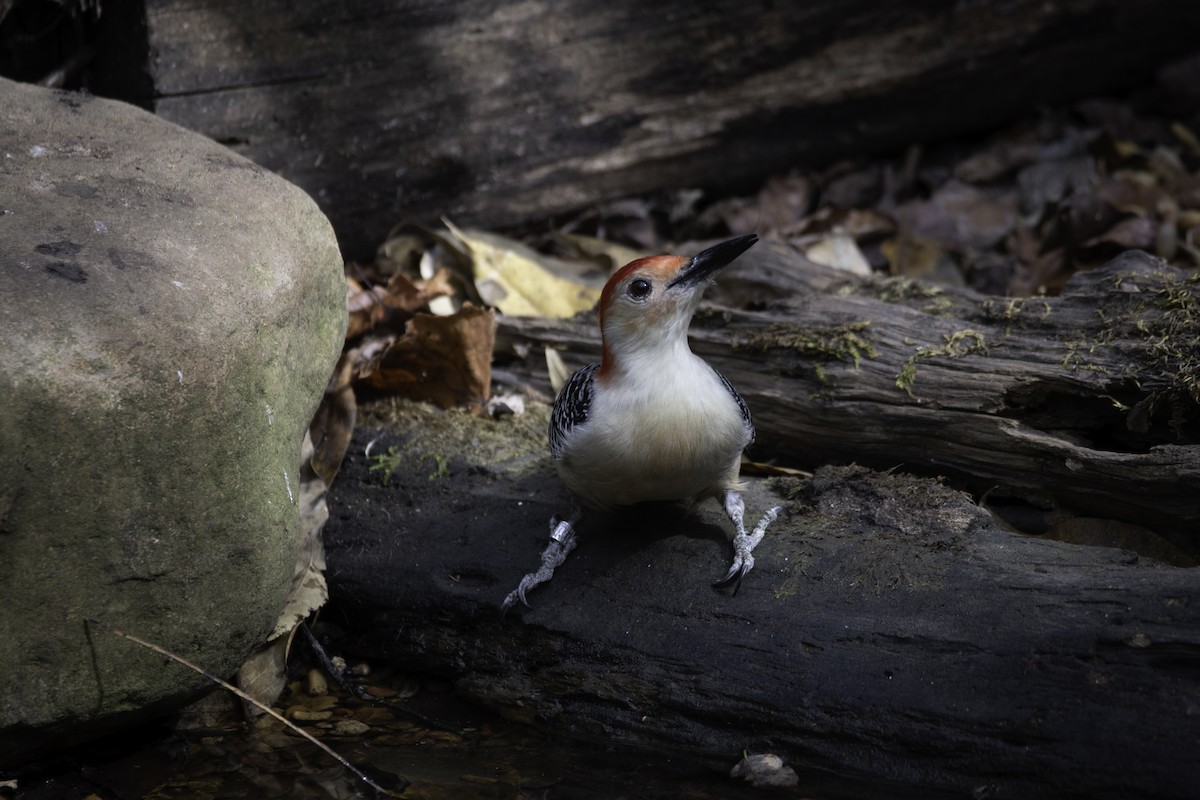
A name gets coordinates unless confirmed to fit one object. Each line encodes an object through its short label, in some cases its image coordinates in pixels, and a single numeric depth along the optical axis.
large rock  6.14
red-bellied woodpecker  7.33
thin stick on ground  6.57
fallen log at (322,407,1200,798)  5.98
